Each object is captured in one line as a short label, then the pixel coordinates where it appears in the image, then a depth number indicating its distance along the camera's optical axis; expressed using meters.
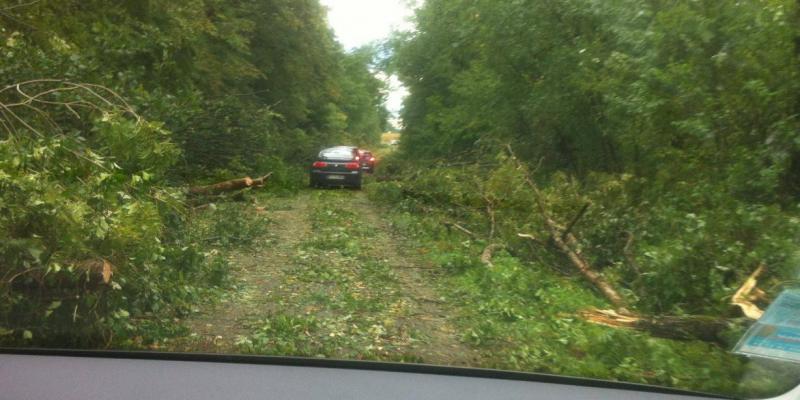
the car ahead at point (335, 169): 16.22
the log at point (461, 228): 10.62
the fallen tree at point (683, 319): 5.54
